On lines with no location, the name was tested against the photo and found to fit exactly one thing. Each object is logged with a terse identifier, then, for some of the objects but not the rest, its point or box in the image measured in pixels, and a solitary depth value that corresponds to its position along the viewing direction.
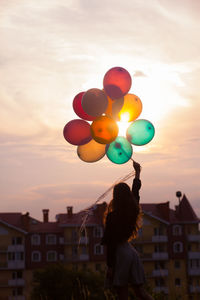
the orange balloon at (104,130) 6.83
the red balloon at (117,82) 7.22
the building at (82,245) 56.75
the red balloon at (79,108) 7.43
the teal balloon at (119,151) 7.12
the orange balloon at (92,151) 7.42
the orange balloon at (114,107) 7.24
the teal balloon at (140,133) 7.26
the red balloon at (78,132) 7.29
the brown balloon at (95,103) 7.01
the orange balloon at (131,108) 7.38
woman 5.63
